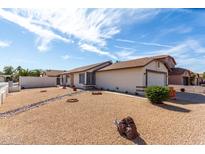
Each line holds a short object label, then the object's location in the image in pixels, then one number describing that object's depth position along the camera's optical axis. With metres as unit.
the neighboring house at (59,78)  22.66
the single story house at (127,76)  11.14
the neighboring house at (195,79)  23.20
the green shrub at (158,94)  7.61
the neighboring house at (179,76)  20.51
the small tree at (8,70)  55.02
